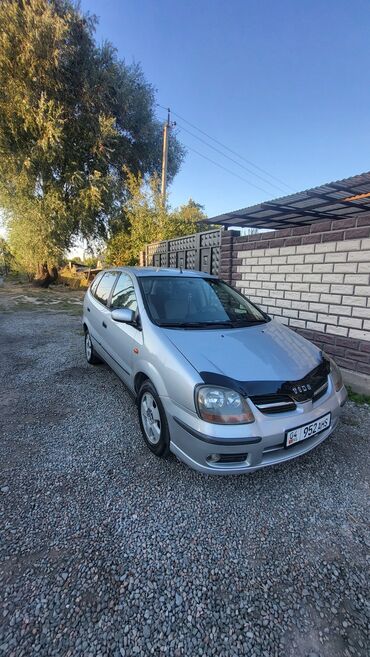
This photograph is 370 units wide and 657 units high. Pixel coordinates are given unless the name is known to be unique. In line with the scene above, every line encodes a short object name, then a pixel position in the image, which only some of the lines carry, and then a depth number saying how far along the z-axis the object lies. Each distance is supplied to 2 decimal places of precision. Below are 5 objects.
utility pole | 13.42
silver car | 1.82
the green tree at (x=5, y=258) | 15.03
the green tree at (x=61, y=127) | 10.45
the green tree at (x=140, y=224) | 11.23
